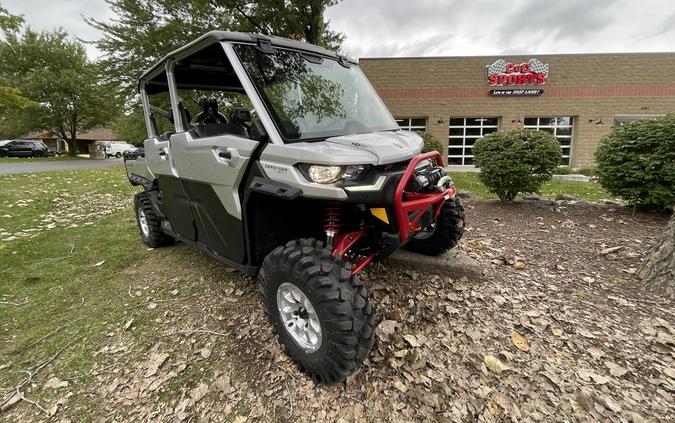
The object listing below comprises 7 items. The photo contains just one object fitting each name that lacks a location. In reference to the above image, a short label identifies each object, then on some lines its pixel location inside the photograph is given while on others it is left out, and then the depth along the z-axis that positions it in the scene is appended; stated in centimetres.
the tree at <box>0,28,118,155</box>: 2650
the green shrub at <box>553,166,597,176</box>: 1369
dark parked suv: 2705
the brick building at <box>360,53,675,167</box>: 1662
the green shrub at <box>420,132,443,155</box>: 882
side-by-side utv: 194
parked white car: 3598
